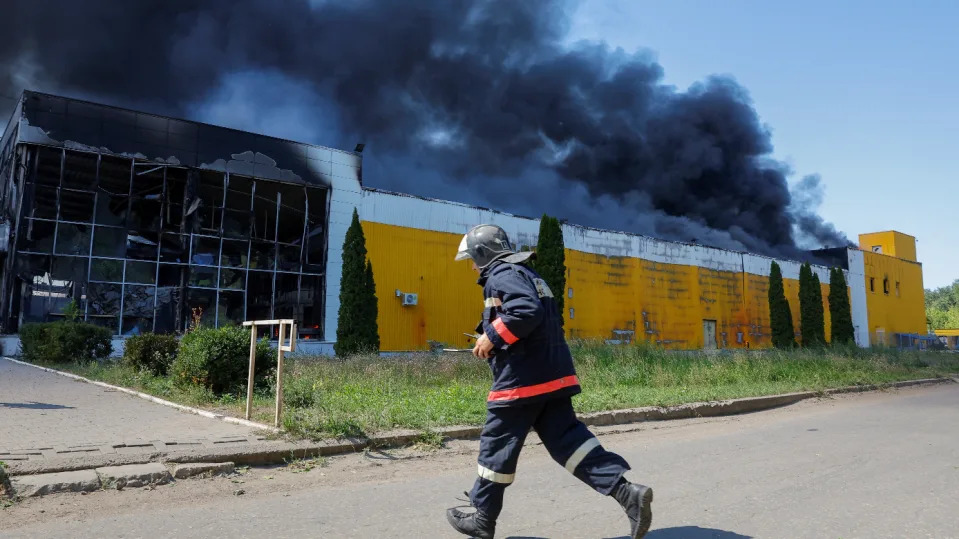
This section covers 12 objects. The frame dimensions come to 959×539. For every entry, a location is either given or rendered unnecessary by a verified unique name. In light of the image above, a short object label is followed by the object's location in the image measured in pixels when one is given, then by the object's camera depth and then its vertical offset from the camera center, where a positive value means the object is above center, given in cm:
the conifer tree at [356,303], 2341 +133
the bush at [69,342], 1552 -26
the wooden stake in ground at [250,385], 668 -53
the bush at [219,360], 863 -35
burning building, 2150 +416
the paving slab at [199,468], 469 -103
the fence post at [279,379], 621 -44
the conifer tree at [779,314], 3884 +193
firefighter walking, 316 -35
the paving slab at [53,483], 409 -102
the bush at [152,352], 1154 -34
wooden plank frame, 599 -11
